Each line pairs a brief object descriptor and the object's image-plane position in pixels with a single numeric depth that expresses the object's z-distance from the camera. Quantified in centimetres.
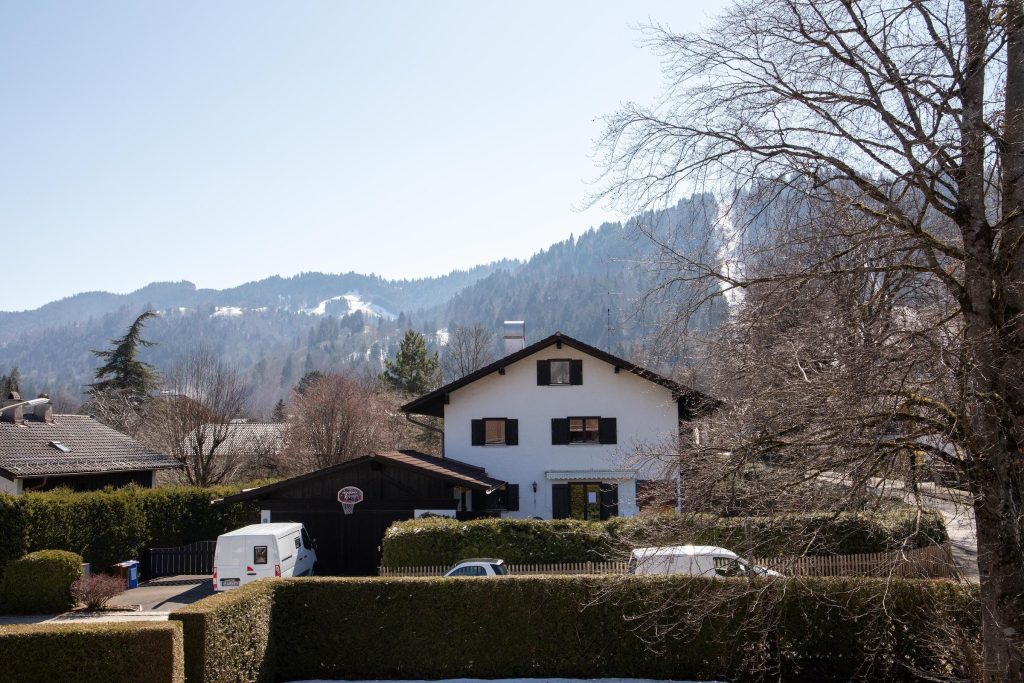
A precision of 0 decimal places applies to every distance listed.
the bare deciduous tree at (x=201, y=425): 4028
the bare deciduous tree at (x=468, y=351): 7469
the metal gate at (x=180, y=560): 2798
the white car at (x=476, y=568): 1858
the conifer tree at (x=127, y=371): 5559
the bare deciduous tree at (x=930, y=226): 768
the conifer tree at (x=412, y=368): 6512
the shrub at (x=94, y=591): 2238
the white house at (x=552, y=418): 3112
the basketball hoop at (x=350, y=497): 2550
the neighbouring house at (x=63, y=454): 2753
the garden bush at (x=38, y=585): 2262
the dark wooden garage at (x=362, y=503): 2572
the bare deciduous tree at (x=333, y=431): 4497
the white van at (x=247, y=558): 2153
